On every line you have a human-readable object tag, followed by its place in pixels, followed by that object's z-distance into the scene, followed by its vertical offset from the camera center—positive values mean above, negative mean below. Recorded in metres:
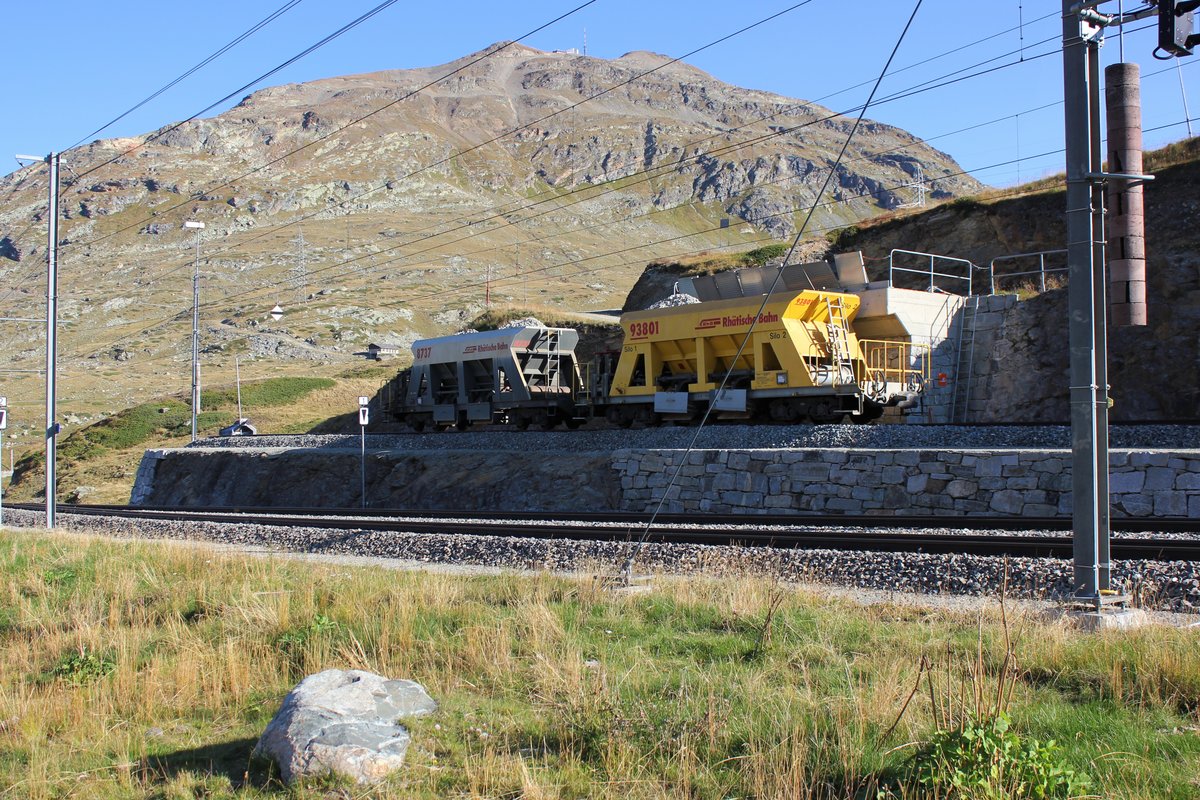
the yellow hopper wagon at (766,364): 22.08 +1.55
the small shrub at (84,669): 7.97 -1.99
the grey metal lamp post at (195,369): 39.16 +2.55
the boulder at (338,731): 5.40 -1.76
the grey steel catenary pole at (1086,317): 7.92 +0.89
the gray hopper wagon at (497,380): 29.25 +1.57
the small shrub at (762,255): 42.00 +7.64
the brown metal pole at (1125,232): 8.61 +1.73
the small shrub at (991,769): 4.44 -1.61
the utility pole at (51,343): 21.69 +2.03
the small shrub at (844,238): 40.28 +7.94
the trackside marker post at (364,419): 26.35 +0.31
